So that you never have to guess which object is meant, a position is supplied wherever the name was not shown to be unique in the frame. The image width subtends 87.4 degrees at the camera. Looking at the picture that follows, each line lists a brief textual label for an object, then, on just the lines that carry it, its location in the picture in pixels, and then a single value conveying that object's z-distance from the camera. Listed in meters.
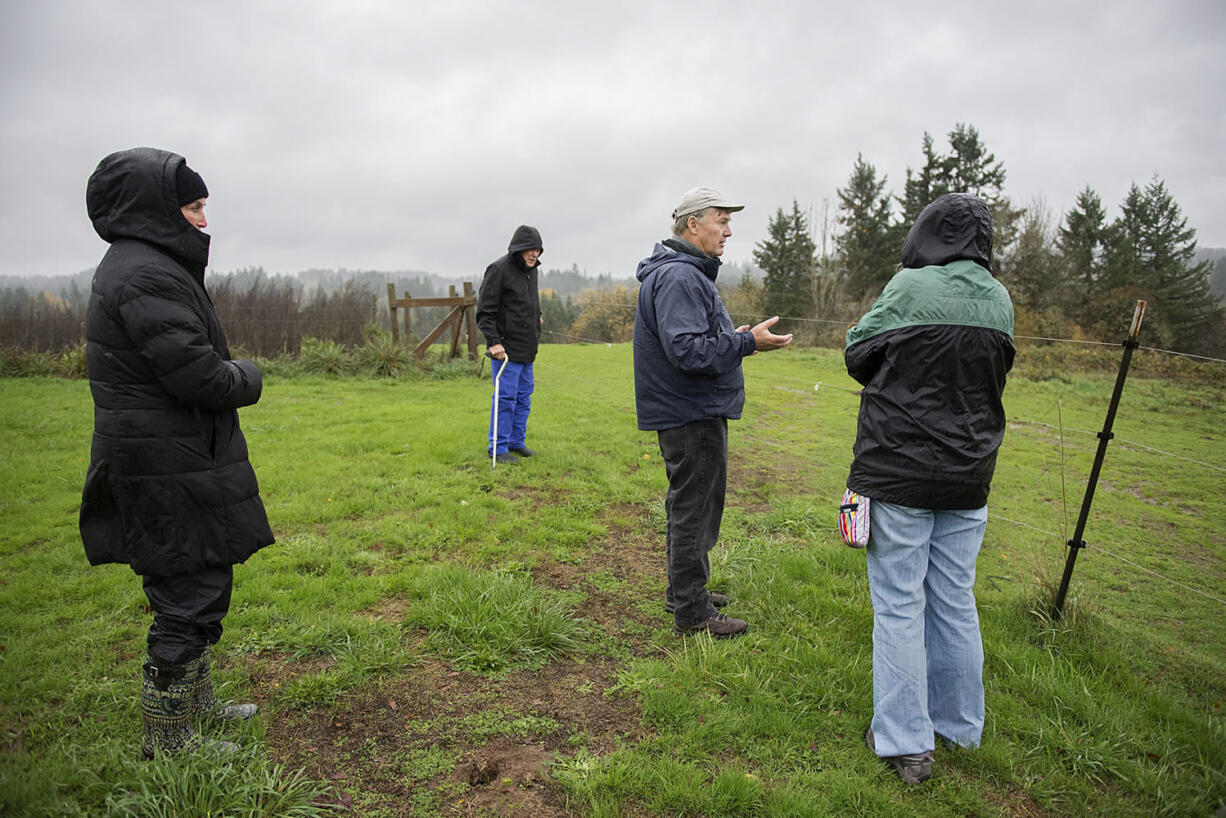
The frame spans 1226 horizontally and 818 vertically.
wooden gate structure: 13.83
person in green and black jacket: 2.38
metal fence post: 3.35
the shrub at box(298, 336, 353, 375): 13.25
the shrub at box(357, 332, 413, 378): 13.17
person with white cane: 6.54
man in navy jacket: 3.12
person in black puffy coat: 2.21
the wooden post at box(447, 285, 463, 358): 14.18
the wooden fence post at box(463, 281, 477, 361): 14.36
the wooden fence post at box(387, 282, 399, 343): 13.97
